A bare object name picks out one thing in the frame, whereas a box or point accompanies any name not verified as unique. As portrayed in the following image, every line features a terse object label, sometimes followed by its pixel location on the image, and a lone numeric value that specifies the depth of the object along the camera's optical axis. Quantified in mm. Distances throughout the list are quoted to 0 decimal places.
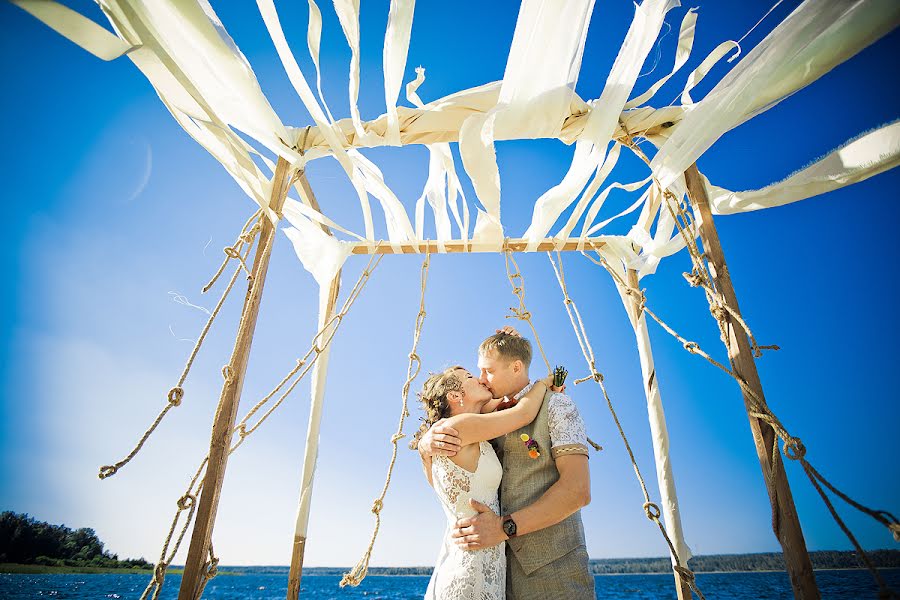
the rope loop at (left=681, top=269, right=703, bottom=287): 1861
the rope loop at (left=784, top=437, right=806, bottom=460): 1422
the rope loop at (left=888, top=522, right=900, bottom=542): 1184
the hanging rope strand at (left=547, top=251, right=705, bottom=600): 2111
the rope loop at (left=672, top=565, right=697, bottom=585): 2062
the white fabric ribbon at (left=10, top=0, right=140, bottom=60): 1368
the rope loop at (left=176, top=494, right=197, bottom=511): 1511
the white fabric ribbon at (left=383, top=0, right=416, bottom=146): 1750
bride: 1683
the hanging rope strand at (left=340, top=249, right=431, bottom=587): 2402
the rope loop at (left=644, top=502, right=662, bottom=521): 2206
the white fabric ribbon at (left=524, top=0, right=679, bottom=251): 1784
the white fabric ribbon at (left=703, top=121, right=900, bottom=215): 1621
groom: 1690
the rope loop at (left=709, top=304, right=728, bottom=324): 1787
